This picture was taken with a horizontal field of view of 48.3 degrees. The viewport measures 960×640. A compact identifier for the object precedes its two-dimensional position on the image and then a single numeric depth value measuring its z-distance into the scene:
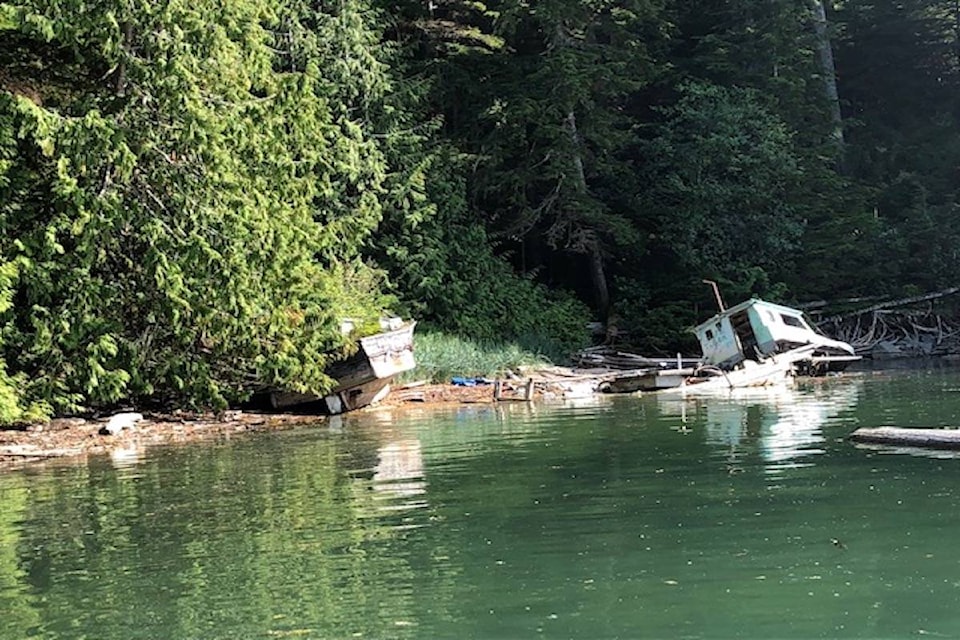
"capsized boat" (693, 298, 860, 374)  27.41
